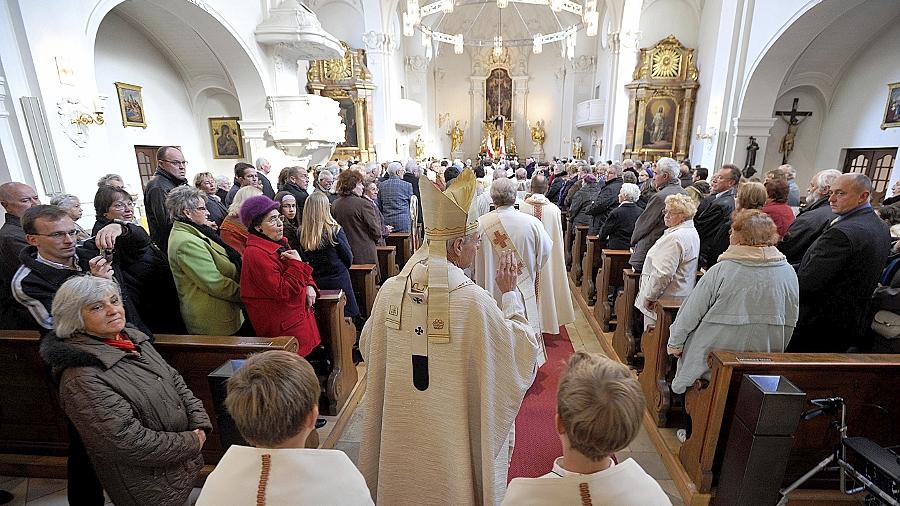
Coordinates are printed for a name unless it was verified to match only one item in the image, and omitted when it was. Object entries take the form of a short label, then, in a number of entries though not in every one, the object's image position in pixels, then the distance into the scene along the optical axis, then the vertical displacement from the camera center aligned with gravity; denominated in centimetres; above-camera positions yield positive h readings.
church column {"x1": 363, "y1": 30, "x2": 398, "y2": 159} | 1534 +237
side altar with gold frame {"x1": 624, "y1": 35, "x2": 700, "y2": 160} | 1520 +171
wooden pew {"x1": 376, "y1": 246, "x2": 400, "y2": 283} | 495 -128
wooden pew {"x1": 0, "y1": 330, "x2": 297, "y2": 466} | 235 -132
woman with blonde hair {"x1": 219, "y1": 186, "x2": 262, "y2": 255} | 299 -55
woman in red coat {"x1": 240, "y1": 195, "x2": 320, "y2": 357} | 250 -73
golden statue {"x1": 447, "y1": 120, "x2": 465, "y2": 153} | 2238 +68
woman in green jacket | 250 -70
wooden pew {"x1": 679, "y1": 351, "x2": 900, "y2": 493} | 216 -133
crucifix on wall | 1166 +63
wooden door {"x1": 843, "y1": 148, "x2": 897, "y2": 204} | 964 -47
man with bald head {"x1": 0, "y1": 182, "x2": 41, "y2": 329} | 247 -64
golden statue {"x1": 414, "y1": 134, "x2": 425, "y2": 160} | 1917 +16
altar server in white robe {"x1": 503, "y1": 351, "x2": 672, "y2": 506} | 99 -70
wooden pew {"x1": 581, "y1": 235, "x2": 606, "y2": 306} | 518 -149
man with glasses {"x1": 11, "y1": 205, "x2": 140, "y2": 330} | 198 -51
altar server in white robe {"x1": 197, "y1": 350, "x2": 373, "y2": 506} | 100 -74
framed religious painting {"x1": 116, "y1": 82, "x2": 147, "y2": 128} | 862 +102
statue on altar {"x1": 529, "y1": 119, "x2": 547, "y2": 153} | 2187 +67
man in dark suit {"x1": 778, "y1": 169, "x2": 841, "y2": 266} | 321 -61
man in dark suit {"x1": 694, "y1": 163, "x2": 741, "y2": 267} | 412 -69
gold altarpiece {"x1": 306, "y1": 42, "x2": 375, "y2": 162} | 1554 +223
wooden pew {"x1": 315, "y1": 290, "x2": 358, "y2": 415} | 308 -140
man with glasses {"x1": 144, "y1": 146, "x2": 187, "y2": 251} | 347 -28
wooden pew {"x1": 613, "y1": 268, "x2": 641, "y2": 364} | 372 -149
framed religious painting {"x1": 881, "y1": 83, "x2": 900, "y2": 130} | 927 +79
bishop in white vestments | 159 -86
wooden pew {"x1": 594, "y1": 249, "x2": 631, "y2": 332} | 441 -137
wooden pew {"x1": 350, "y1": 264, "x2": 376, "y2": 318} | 400 -125
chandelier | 976 +344
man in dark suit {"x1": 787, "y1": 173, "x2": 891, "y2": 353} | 246 -73
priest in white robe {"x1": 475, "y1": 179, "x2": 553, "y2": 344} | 326 -66
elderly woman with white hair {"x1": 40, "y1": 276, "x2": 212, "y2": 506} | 162 -97
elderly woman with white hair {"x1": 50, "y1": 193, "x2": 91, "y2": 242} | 284 -33
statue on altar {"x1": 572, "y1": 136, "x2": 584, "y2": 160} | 1950 -6
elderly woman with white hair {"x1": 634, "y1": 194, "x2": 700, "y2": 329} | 303 -78
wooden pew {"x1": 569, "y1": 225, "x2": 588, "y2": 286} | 599 -144
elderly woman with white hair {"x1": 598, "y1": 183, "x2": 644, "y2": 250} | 463 -76
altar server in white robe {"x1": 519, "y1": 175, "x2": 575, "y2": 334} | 420 -103
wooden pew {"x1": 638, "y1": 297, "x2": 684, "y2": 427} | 291 -153
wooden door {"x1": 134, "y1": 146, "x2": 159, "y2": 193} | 922 -15
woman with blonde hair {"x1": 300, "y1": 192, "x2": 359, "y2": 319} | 321 -73
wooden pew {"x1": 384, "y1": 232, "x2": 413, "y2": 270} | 571 -125
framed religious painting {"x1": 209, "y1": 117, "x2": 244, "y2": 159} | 1099 +39
